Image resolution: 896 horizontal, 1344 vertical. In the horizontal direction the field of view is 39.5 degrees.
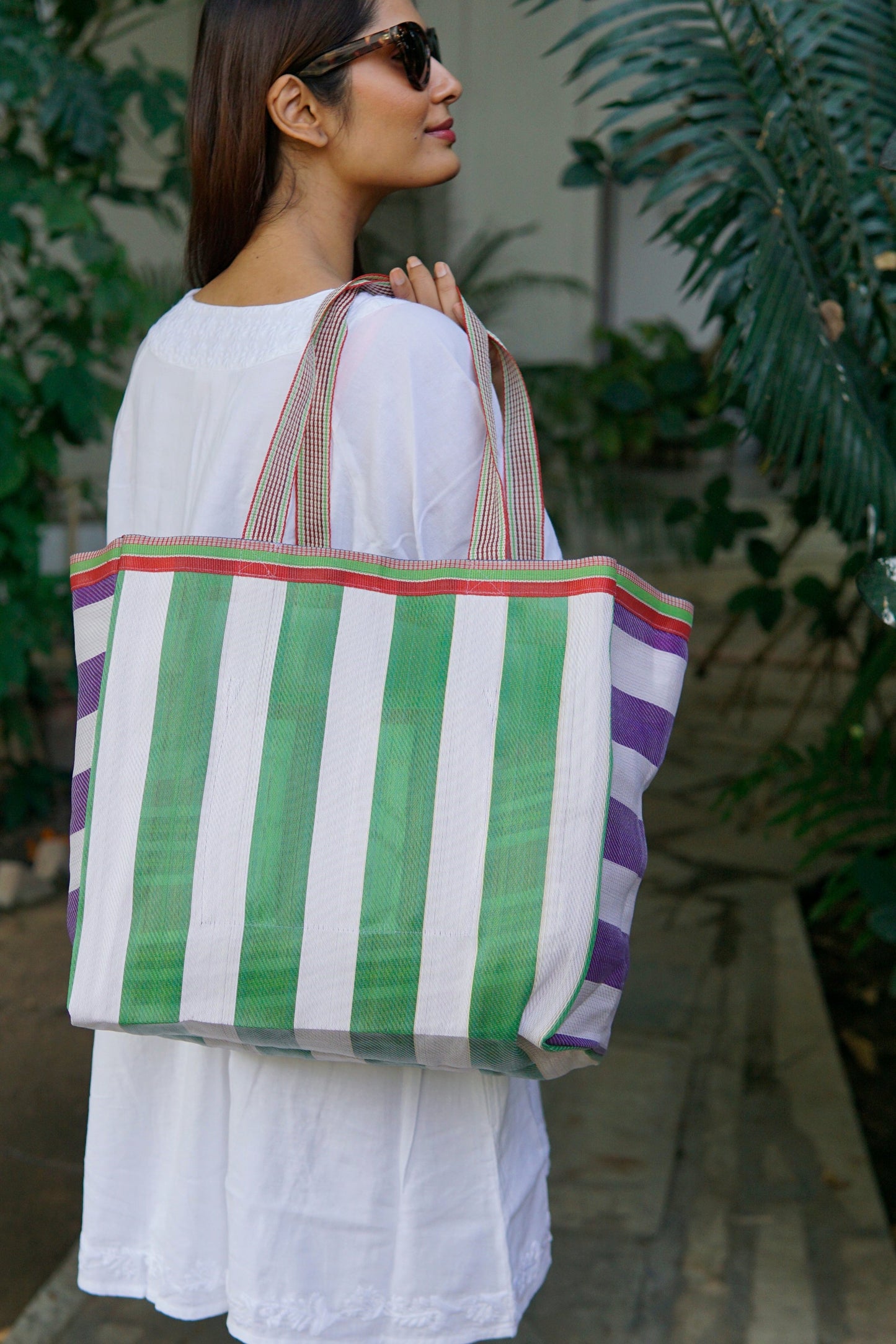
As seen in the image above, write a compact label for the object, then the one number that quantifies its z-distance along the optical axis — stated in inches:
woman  41.2
